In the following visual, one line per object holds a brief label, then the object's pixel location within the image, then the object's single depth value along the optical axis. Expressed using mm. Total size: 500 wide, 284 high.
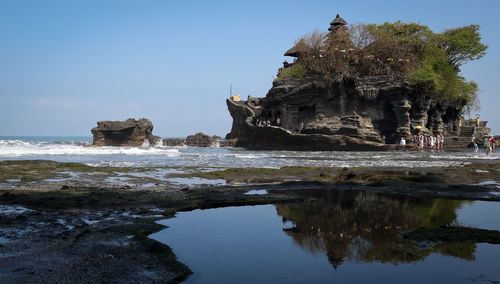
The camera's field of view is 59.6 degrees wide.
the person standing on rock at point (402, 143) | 41875
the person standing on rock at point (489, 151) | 33684
